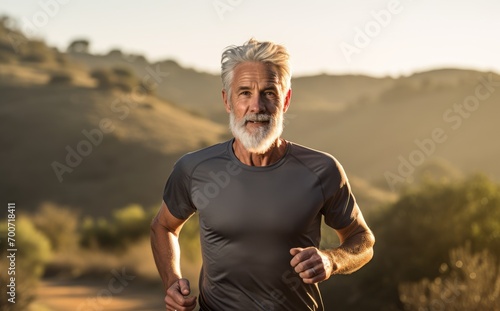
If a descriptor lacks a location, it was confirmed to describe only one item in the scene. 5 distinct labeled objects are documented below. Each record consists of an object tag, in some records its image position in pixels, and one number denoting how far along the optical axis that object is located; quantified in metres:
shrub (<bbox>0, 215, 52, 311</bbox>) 17.05
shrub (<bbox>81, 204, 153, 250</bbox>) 22.16
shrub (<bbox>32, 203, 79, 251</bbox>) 22.66
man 3.76
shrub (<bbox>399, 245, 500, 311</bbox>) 9.57
